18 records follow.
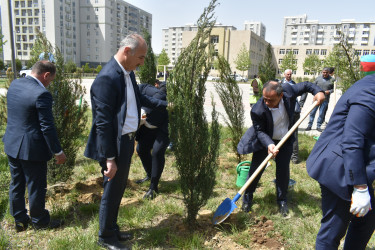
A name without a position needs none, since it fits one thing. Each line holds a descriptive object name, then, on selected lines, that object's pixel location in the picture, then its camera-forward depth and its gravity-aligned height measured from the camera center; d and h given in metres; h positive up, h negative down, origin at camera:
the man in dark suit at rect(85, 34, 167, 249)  2.37 -0.40
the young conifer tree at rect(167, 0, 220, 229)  2.72 -0.44
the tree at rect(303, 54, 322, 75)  52.60 +4.52
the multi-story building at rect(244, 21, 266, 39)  144.62 +31.79
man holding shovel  3.47 -0.63
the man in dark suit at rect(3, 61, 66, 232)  2.82 -0.69
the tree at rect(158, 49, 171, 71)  56.91 +4.92
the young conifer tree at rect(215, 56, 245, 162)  5.32 -0.33
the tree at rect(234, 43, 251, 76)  48.77 +4.10
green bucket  4.33 -1.48
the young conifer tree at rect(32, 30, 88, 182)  3.96 -0.46
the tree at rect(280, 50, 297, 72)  42.05 +3.88
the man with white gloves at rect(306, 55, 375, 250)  1.80 -0.59
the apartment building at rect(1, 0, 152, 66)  68.88 +15.35
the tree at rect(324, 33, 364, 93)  4.72 +0.42
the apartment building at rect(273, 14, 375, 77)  79.44 +20.39
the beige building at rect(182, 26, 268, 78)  67.38 +11.31
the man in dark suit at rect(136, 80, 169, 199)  4.05 -0.87
